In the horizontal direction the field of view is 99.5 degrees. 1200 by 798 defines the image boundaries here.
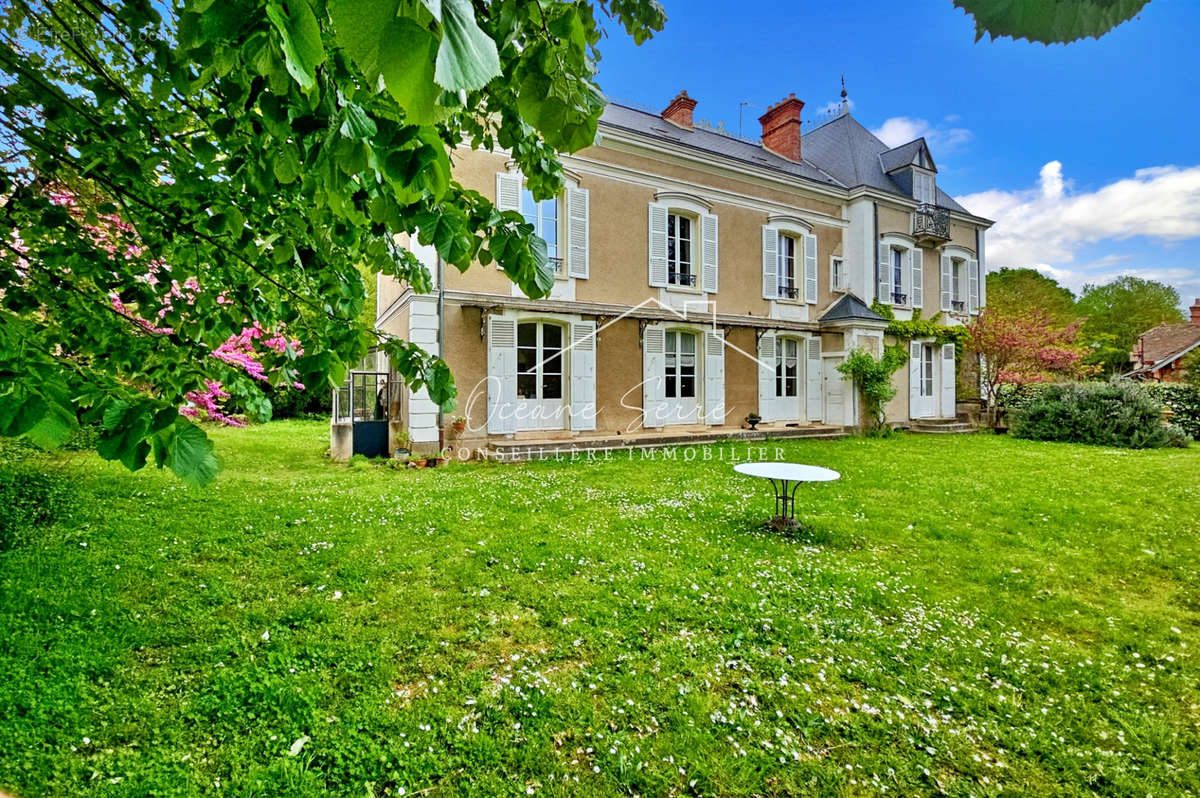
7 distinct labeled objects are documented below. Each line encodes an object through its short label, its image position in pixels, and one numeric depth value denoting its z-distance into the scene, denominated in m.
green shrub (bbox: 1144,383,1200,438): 13.21
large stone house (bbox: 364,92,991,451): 9.88
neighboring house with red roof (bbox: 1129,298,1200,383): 22.17
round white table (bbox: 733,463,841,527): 4.96
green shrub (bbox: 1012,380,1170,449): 11.70
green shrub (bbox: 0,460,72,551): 4.27
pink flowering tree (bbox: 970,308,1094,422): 14.36
